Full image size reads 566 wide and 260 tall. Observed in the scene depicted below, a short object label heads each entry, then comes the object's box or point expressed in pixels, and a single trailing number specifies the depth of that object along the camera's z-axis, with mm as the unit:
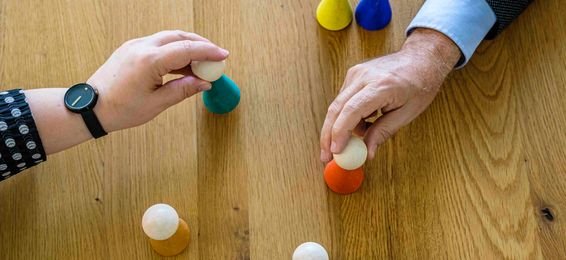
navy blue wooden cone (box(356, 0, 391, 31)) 945
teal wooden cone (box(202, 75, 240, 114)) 894
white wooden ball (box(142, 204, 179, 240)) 781
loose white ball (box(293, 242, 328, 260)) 801
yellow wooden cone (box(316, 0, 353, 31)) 963
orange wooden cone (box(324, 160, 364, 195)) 847
